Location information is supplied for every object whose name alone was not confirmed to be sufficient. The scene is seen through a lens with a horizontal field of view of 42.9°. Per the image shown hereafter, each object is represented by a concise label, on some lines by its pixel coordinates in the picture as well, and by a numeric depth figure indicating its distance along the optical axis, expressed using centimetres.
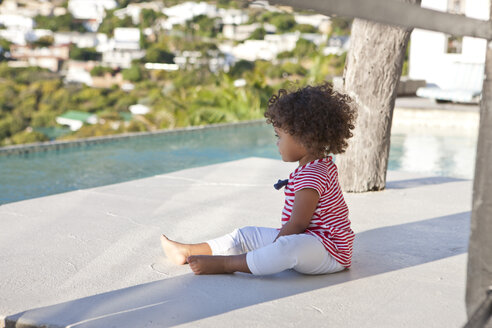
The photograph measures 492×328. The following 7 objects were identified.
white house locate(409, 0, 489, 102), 1466
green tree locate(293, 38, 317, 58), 4694
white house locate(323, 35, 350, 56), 4759
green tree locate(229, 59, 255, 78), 4726
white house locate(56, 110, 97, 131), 4001
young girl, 224
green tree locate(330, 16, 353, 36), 4653
